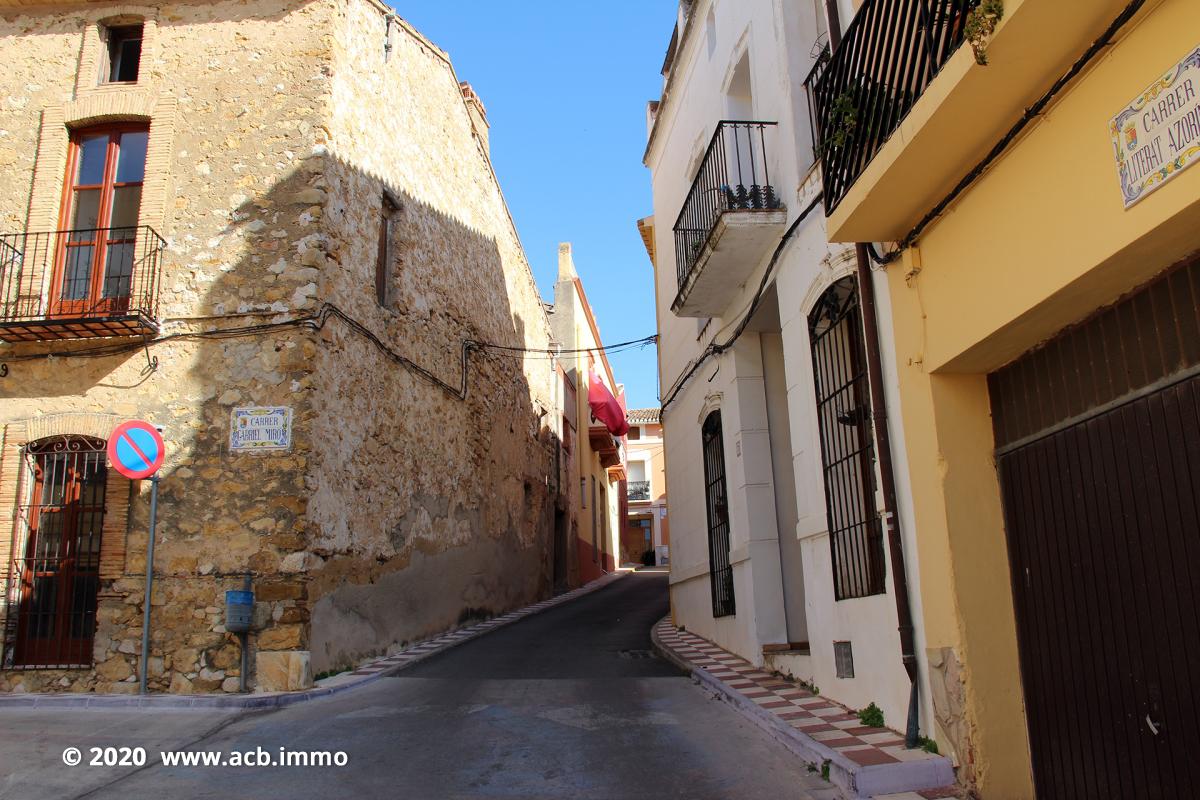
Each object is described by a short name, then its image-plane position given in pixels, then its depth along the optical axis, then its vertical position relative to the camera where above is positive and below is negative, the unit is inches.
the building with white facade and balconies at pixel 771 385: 256.5 +75.7
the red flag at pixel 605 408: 1131.9 +232.0
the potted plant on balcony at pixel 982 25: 145.7 +91.7
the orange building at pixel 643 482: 1788.9 +217.3
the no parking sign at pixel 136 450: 322.7 +56.6
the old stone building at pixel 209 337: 343.9 +110.7
